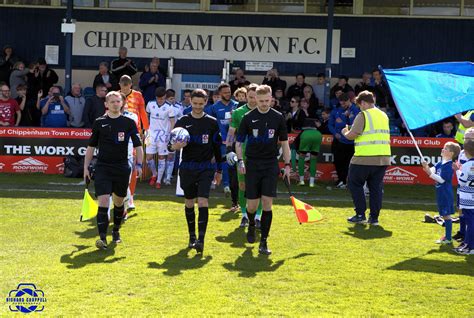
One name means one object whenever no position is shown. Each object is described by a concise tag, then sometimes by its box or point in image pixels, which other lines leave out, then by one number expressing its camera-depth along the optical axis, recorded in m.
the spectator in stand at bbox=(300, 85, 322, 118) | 18.80
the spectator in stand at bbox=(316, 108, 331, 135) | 18.00
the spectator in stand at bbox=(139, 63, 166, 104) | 19.92
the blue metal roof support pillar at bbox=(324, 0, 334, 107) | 19.31
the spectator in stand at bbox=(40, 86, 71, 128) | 18.48
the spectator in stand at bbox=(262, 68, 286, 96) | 19.78
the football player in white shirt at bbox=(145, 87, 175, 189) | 16.33
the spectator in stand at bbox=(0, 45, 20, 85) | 20.89
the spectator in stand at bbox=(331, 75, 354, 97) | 19.60
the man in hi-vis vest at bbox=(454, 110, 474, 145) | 10.96
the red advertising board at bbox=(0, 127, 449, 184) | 17.80
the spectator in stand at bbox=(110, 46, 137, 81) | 20.23
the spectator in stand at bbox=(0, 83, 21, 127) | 18.41
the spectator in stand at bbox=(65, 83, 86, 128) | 18.66
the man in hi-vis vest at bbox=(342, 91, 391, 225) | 11.97
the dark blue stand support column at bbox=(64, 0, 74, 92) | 19.34
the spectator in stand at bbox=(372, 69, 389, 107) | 19.02
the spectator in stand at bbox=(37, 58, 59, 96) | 20.33
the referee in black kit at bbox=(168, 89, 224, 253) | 9.93
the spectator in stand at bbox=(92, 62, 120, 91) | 19.78
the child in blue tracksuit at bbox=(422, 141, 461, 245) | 10.92
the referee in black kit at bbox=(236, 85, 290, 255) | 9.98
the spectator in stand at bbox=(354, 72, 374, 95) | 19.33
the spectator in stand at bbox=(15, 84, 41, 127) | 19.22
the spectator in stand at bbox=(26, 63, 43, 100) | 20.06
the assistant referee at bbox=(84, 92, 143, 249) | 10.12
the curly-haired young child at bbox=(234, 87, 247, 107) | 12.08
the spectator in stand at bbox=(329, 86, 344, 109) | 19.34
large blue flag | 10.23
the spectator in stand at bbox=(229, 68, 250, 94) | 19.39
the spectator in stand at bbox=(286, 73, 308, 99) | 19.73
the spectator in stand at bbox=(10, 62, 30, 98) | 20.31
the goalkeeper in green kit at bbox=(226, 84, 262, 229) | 10.88
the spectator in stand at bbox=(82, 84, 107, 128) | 17.75
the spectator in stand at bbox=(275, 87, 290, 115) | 18.72
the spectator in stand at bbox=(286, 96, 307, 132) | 17.91
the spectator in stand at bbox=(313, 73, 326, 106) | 20.47
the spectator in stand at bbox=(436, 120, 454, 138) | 17.88
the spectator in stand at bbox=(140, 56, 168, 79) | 20.14
